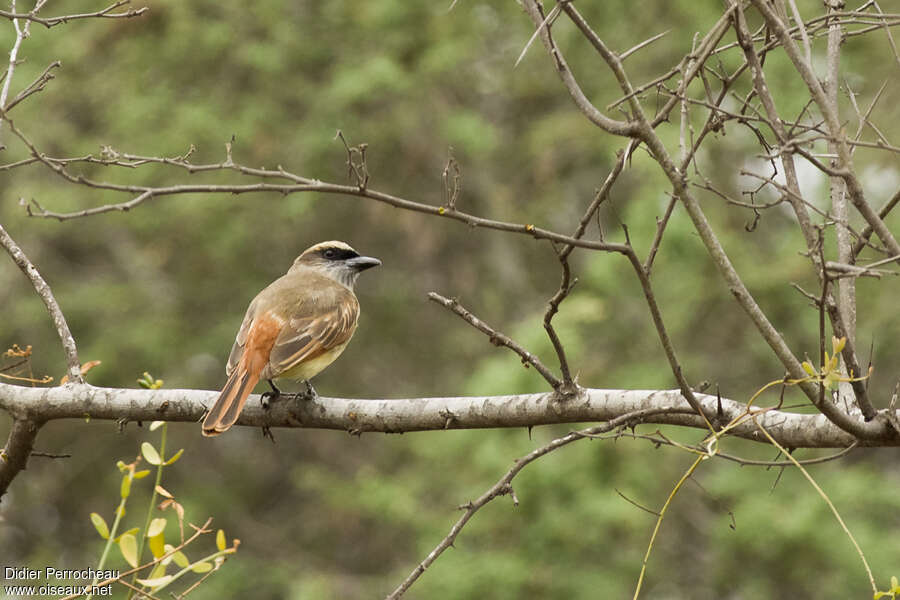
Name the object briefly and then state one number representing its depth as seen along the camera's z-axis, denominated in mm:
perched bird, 11172
